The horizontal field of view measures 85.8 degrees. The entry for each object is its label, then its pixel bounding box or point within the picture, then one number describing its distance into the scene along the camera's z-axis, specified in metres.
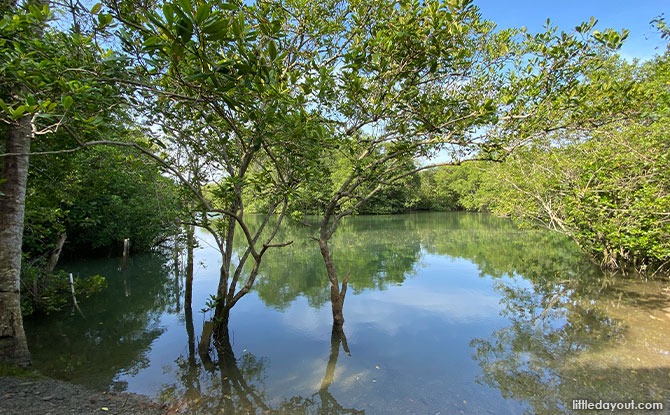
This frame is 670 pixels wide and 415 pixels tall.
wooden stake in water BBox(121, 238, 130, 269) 14.88
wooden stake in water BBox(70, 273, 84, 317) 8.15
